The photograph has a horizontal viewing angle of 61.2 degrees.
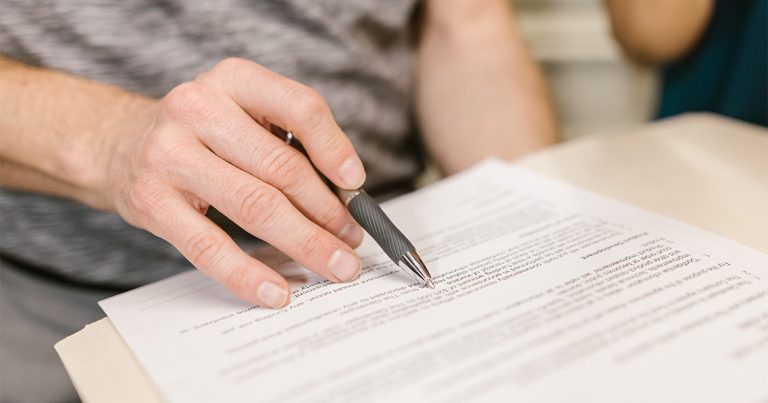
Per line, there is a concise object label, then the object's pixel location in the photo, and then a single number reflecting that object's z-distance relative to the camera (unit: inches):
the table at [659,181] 15.7
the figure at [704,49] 30.9
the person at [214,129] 18.6
